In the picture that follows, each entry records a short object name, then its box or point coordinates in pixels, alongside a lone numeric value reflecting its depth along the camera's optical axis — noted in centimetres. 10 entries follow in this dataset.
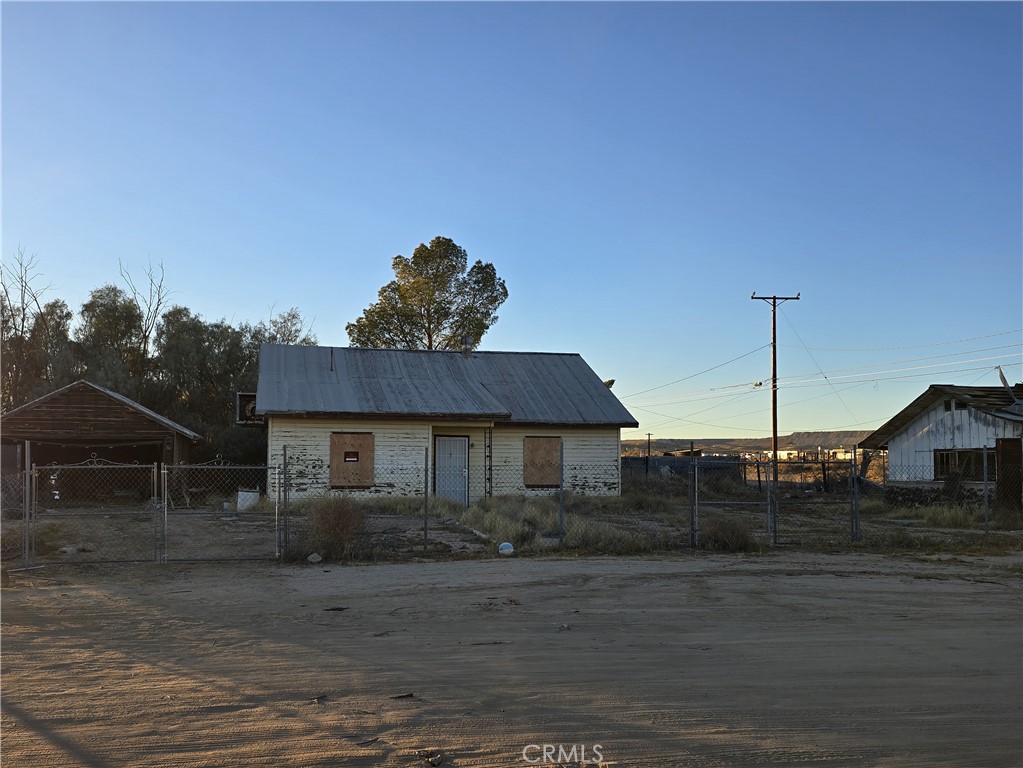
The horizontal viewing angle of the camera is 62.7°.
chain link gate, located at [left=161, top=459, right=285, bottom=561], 1378
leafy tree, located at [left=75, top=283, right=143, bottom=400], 4069
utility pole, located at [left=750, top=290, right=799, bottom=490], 3862
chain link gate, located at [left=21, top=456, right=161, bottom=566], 1308
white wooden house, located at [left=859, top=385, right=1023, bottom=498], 2183
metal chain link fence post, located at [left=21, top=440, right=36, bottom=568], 1197
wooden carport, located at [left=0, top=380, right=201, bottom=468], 2483
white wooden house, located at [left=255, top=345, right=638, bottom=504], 2528
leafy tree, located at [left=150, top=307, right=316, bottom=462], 3769
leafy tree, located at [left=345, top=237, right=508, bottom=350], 4428
